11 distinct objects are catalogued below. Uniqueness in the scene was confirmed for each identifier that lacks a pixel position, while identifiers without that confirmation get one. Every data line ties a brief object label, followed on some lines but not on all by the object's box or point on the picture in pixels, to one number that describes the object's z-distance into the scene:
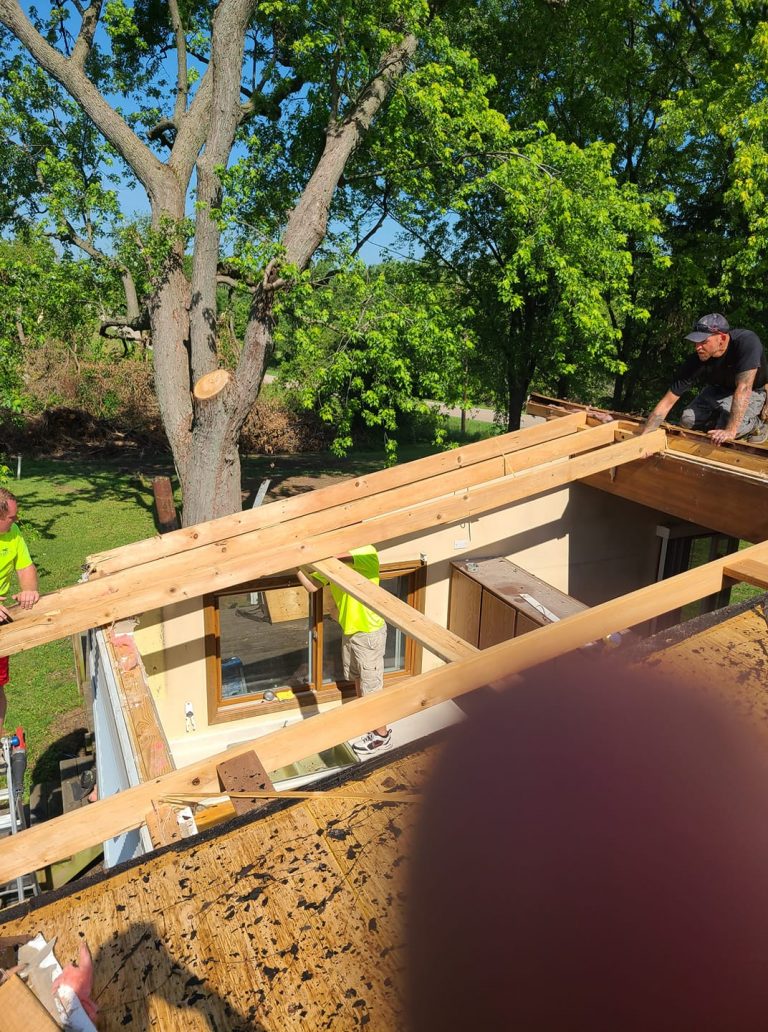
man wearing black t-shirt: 5.76
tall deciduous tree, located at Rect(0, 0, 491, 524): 9.99
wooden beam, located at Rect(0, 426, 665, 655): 3.94
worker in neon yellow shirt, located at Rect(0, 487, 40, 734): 5.45
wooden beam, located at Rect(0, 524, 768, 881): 2.39
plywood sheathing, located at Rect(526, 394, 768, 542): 5.20
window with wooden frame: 6.71
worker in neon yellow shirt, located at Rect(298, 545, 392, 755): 6.25
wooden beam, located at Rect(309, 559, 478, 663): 3.36
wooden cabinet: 6.49
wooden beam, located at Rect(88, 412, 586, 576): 4.76
